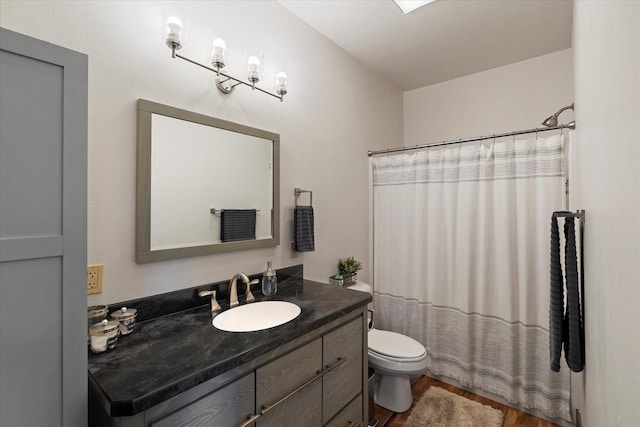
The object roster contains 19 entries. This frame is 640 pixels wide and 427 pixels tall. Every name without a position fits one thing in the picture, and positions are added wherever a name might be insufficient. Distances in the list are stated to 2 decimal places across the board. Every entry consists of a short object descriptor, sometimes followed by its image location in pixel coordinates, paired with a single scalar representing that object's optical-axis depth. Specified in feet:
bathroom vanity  2.75
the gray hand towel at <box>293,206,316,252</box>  6.55
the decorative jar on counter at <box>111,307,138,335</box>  3.79
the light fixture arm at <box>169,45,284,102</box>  5.15
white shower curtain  6.51
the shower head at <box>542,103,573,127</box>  6.59
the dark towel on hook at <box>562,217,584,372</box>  3.62
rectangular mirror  4.45
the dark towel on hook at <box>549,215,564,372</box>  3.89
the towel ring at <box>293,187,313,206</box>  6.76
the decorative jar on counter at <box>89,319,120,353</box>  3.36
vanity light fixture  4.27
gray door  2.15
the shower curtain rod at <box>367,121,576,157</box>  6.12
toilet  6.23
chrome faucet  5.06
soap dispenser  5.46
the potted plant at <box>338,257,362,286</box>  7.79
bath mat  6.27
